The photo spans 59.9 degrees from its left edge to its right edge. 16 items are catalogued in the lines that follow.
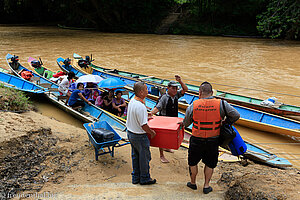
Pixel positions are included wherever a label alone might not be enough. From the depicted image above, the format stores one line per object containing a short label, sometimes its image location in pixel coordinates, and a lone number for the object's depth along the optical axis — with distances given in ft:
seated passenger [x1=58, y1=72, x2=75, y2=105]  30.99
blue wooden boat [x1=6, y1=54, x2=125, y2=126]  24.85
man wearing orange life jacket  11.75
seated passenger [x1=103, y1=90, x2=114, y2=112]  25.73
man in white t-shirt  12.18
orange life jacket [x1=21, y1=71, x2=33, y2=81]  38.52
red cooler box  12.98
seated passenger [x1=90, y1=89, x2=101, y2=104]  29.11
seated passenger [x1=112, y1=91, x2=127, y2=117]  25.06
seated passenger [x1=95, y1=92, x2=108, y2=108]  26.37
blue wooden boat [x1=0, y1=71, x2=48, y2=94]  34.97
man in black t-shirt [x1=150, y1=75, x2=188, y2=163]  16.52
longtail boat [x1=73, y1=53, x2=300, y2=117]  28.22
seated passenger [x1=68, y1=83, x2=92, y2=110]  27.04
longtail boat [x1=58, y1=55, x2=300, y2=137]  24.89
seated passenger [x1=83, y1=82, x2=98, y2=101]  28.45
